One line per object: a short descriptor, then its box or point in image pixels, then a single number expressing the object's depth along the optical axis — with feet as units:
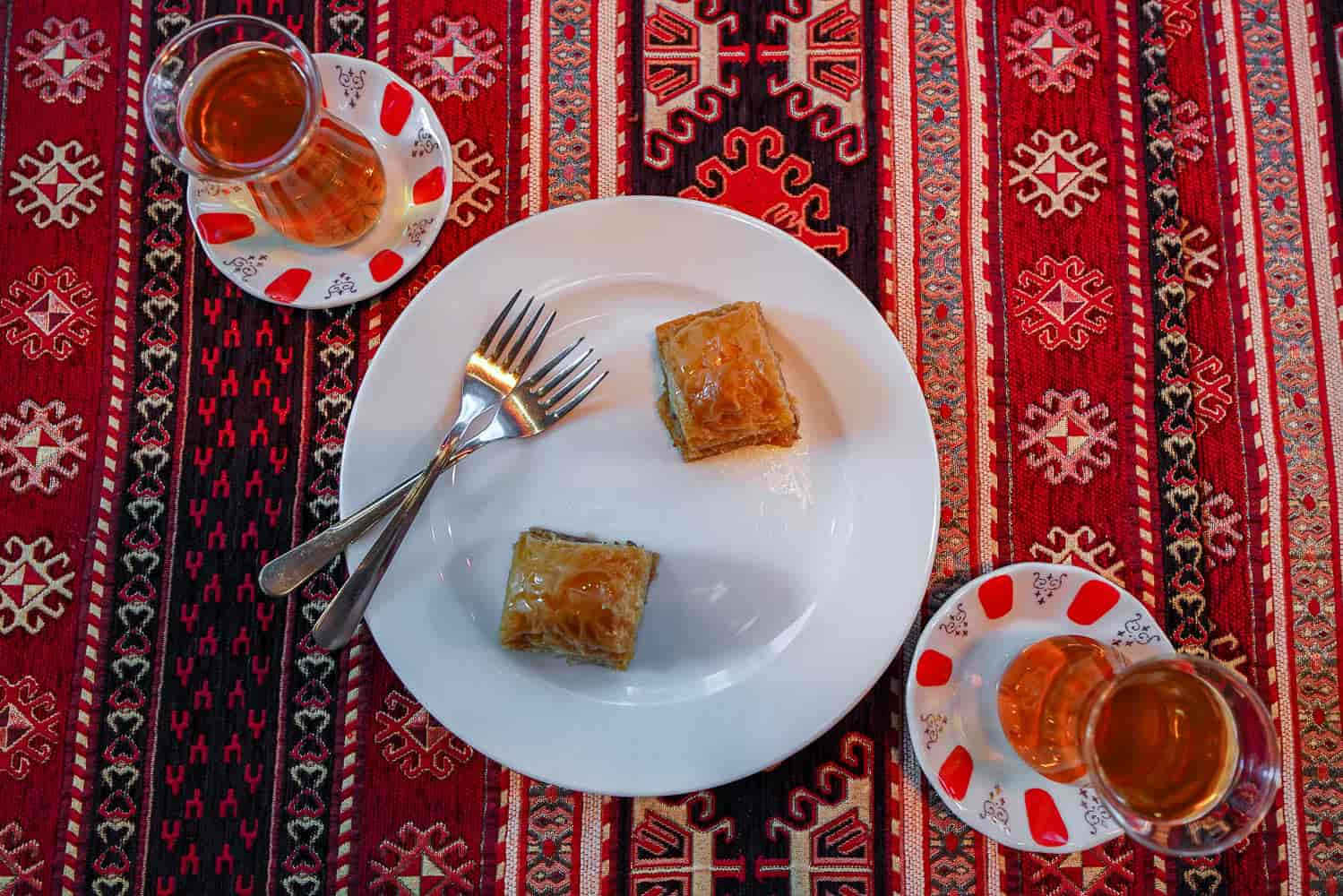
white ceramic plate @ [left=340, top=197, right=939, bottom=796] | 2.08
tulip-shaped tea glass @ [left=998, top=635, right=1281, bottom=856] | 1.90
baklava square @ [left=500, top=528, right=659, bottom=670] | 2.03
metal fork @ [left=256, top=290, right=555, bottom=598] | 2.07
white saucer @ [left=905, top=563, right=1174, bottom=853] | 2.06
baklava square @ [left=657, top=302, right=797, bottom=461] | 2.04
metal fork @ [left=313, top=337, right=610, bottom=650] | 2.06
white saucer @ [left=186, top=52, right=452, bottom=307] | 2.14
